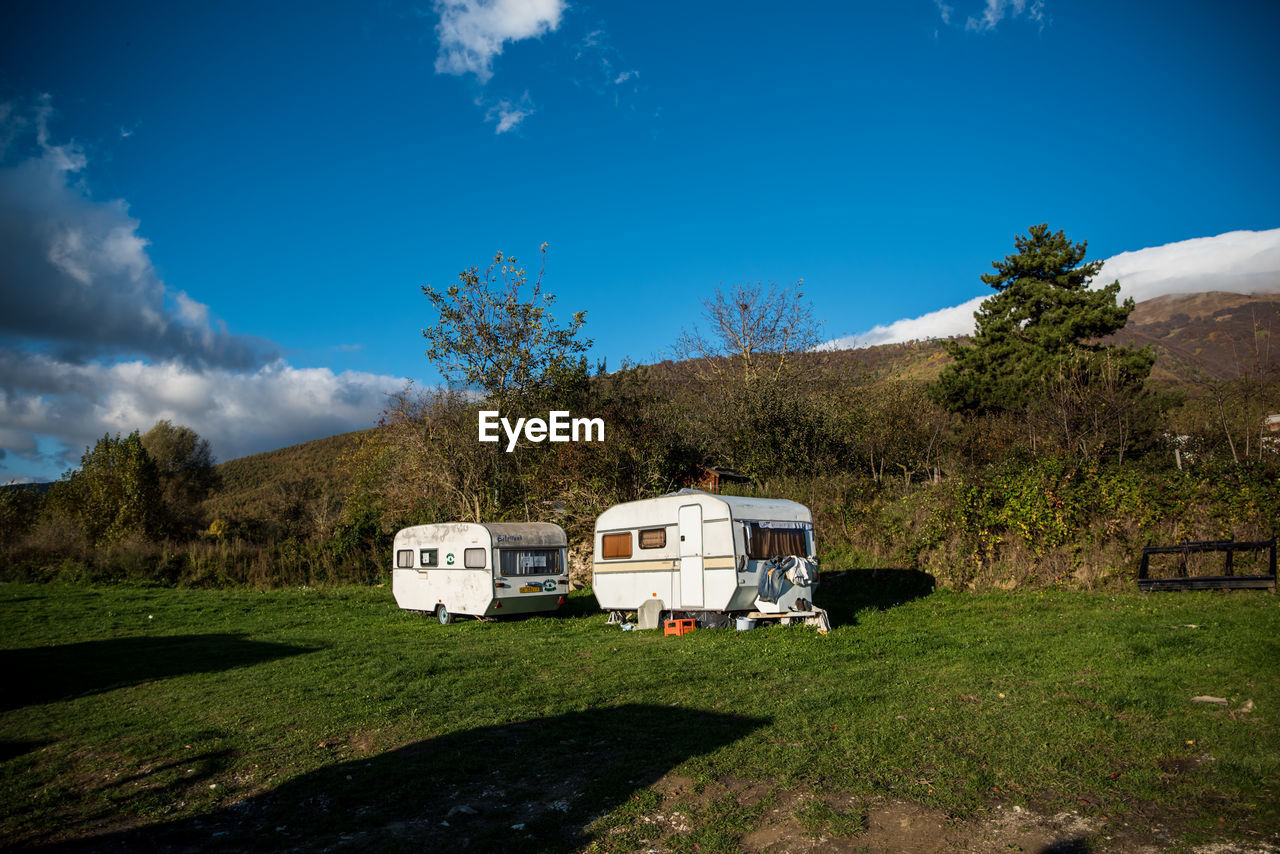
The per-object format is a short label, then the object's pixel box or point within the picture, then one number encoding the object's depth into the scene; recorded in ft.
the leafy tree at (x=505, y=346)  80.74
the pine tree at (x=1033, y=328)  84.28
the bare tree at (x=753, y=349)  89.20
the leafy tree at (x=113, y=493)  119.85
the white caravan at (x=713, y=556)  43.75
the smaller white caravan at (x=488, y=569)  54.49
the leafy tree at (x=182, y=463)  166.97
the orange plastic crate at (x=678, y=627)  45.17
